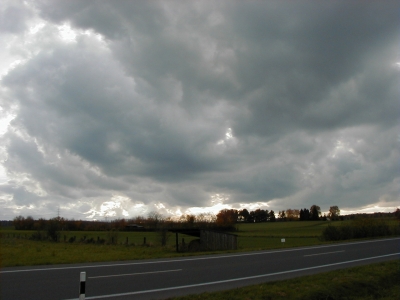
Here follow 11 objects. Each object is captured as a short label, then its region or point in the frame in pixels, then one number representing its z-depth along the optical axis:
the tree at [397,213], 71.22
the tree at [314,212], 140.50
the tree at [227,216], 131.45
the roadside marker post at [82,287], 7.24
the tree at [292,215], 153.23
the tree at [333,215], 131.23
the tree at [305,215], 142.12
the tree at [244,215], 150.88
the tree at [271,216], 148.56
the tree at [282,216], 149.20
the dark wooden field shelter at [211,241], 33.41
